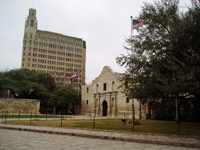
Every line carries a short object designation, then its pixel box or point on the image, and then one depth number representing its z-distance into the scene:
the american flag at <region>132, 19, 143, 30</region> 18.59
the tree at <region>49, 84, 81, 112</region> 44.84
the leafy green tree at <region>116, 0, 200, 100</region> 11.79
